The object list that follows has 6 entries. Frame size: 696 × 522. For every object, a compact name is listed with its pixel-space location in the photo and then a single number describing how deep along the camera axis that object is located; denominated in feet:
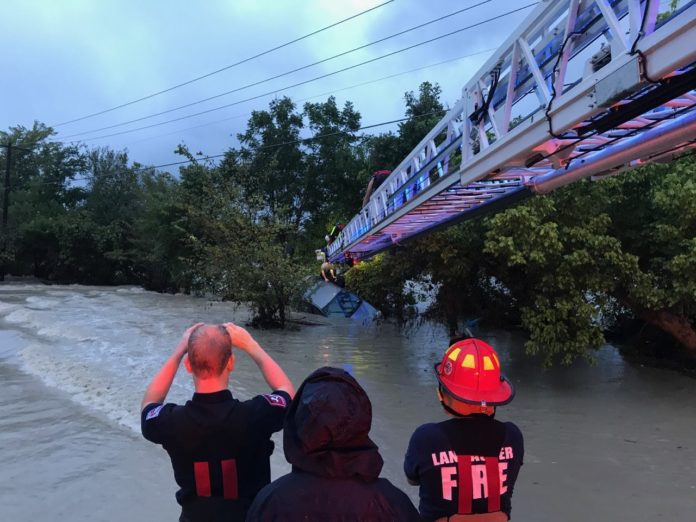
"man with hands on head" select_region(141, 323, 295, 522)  6.55
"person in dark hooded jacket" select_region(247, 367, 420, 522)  4.58
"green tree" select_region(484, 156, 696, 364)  23.35
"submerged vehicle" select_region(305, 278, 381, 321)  63.62
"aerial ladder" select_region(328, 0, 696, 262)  8.54
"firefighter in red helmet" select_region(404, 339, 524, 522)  6.79
